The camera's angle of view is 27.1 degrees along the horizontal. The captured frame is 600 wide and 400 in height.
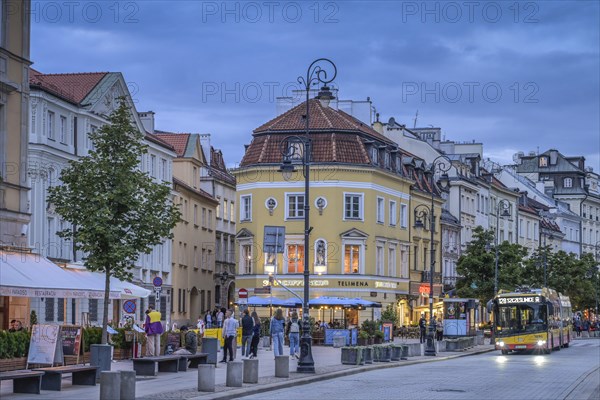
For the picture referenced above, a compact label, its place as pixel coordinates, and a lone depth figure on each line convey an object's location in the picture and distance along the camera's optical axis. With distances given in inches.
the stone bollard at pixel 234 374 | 1093.8
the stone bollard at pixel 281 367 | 1256.3
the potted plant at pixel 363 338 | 2209.2
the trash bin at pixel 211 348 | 1454.2
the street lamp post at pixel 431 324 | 1999.3
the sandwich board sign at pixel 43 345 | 1152.2
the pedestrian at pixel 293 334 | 1738.4
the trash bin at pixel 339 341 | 2258.9
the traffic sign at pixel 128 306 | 1508.0
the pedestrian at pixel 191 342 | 1515.7
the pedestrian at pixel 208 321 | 2583.7
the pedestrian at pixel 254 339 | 1660.4
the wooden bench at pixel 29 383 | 974.4
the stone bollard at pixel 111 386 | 852.0
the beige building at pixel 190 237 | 3031.5
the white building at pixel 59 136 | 2036.2
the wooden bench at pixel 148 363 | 1238.9
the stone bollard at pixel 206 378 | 1032.2
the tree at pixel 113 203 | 1349.7
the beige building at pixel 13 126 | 1365.7
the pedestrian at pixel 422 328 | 2645.2
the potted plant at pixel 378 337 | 2285.9
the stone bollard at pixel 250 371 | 1145.4
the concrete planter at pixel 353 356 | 1579.7
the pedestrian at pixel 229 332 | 1523.1
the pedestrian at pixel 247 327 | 1614.2
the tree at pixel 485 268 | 3348.9
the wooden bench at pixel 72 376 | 1029.2
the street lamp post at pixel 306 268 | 1354.6
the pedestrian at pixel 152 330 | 1451.8
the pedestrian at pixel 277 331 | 1573.9
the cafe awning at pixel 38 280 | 1182.4
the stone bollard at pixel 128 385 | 876.6
